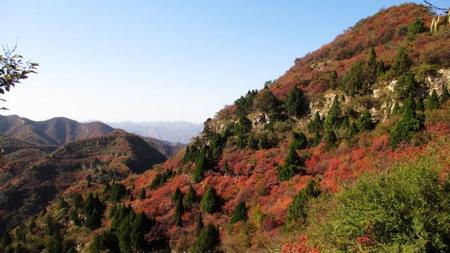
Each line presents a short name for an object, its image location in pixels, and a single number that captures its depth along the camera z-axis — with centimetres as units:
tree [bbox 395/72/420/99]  3036
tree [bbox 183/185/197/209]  3231
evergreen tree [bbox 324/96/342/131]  3359
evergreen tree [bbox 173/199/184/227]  3098
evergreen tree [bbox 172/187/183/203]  3316
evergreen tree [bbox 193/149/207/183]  3588
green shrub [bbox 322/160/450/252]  1225
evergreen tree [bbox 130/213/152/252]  2938
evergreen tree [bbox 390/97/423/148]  2621
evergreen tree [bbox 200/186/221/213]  3081
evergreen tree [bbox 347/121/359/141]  3092
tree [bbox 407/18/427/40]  3965
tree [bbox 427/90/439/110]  2797
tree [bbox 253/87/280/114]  4041
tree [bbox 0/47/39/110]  567
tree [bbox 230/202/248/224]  2788
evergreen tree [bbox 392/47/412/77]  3272
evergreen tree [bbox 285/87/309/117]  3884
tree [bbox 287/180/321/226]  2339
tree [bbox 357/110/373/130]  3102
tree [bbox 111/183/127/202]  4053
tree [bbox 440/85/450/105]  2808
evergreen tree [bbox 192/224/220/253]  2594
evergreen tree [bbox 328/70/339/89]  3850
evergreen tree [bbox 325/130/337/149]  3134
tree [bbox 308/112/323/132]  3519
